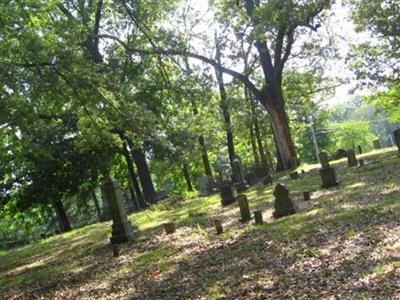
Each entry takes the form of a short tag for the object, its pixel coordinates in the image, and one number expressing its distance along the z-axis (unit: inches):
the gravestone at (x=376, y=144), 1323.8
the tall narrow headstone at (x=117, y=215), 573.6
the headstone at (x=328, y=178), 619.9
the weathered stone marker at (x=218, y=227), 469.4
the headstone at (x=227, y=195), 709.3
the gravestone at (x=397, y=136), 779.2
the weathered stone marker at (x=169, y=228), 550.9
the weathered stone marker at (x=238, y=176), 869.8
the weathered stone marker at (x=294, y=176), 834.9
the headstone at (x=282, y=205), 481.4
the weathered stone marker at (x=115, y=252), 491.5
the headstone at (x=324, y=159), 680.9
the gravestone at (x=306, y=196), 548.6
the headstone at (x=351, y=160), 808.8
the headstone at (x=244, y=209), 506.0
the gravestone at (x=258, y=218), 465.8
